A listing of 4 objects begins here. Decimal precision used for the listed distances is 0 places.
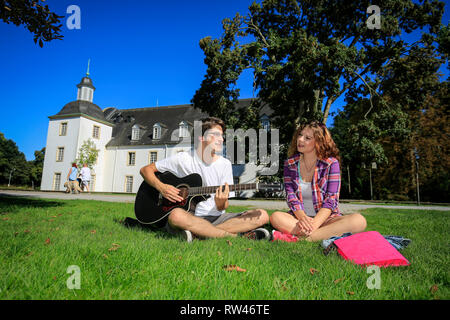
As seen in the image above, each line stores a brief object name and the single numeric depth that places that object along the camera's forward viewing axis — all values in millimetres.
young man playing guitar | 3375
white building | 32562
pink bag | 2367
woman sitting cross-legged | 3299
